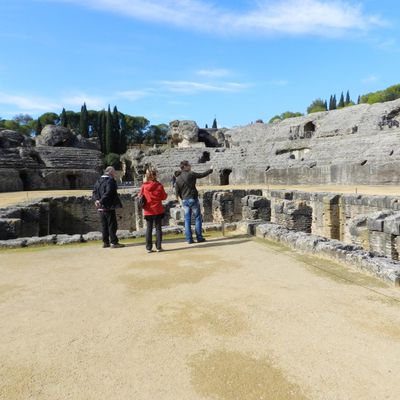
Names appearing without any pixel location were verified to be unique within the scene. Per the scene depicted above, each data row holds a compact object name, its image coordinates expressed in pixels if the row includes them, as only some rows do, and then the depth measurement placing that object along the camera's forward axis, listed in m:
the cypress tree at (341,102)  68.68
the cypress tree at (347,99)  70.56
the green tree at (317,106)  77.24
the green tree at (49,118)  62.31
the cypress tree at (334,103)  68.44
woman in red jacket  5.94
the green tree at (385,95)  60.65
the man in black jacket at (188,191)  6.55
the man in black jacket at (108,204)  6.15
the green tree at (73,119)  62.46
